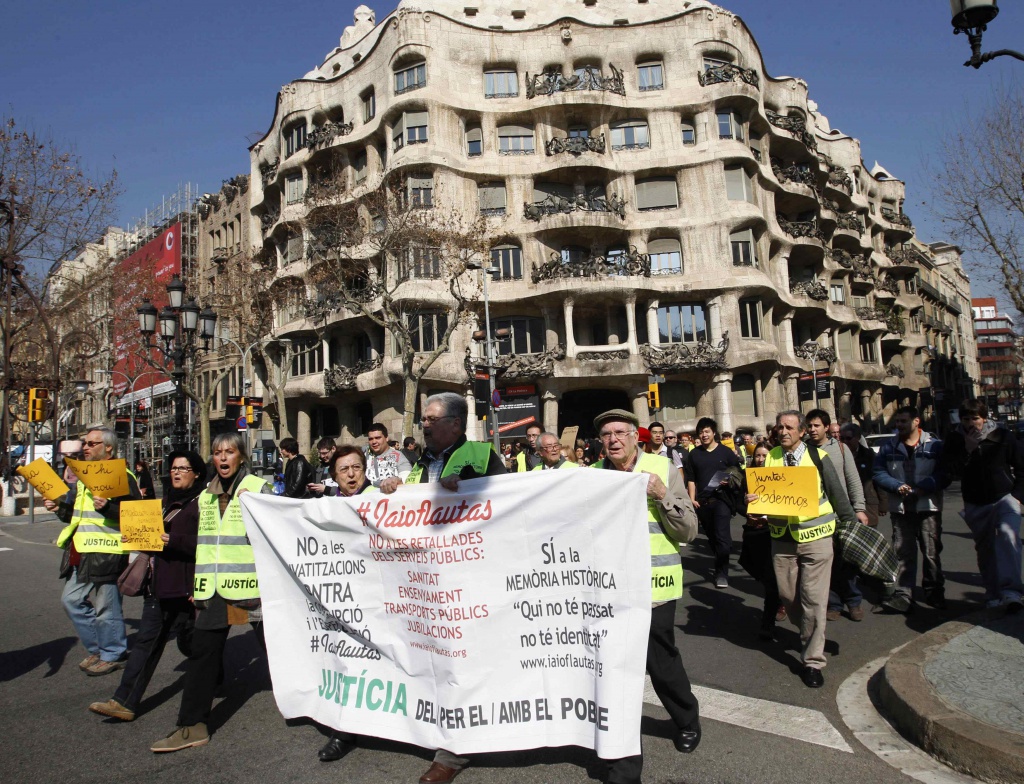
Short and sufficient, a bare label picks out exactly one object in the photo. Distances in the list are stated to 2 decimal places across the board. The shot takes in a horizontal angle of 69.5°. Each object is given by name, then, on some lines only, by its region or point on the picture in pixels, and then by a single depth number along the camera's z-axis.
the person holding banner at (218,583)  4.41
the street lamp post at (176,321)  17.52
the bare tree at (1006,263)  24.73
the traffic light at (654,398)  25.04
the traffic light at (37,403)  21.73
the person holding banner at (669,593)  3.95
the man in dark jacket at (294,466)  9.66
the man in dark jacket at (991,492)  6.57
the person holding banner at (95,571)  5.95
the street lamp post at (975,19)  8.23
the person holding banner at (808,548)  5.20
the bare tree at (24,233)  20.81
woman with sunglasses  4.81
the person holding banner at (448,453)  4.27
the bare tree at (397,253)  25.70
